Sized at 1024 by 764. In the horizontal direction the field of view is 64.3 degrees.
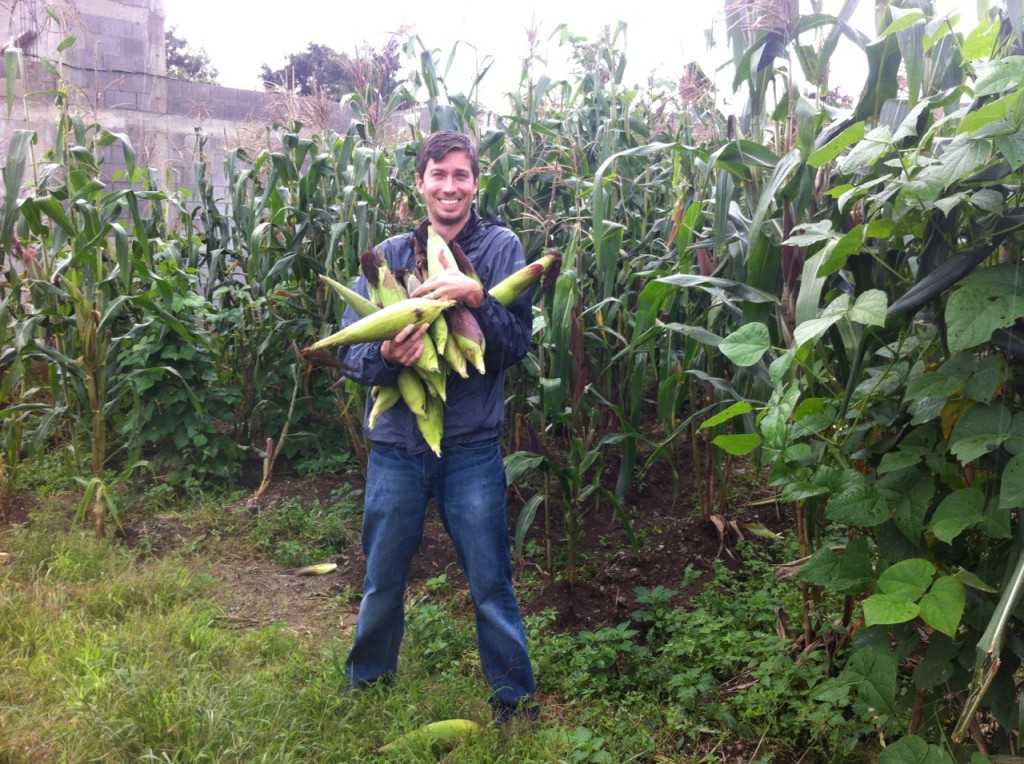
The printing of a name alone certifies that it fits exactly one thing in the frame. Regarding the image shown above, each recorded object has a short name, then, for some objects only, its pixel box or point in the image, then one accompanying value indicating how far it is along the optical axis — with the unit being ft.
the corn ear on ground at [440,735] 7.61
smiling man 8.05
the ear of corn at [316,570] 12.71
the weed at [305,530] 13.24
